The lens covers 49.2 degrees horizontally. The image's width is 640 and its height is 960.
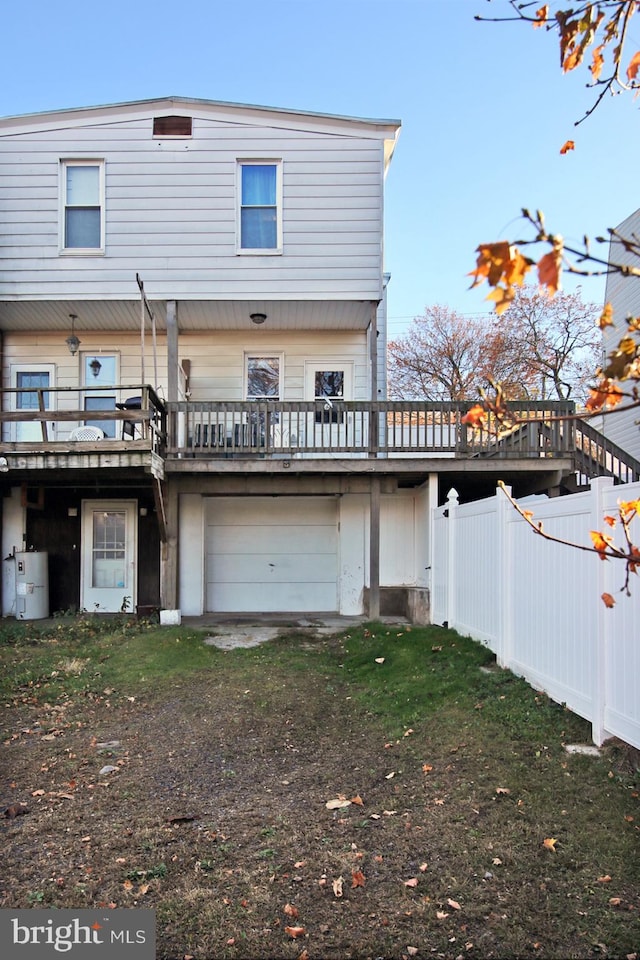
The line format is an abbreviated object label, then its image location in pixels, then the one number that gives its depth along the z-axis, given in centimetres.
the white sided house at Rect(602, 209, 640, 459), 1392
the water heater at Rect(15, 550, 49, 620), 1153
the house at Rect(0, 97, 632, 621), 1077
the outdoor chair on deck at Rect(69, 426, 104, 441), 1073
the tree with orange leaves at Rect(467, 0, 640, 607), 147
